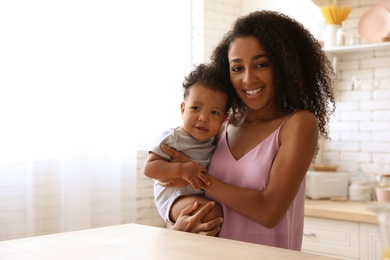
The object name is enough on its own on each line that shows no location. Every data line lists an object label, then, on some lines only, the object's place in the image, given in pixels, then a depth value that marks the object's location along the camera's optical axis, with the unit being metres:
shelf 3.89
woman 1.92
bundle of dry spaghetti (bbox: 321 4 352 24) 4.07
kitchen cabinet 3.43
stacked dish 3.96
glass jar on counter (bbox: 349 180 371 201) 4.03
